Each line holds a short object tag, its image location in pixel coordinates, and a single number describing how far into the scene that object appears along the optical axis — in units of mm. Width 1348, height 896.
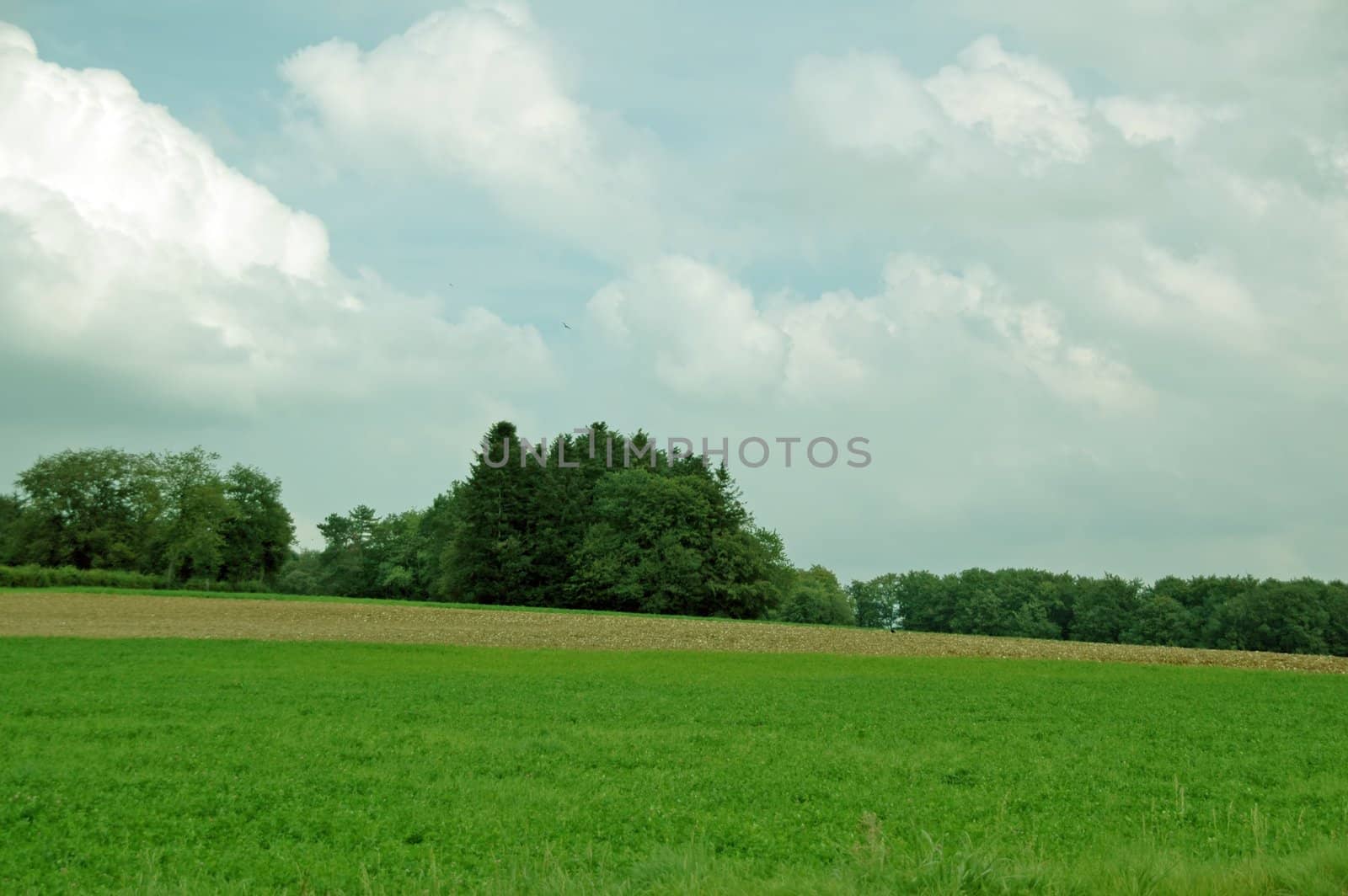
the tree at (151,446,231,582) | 91688
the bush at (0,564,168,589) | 73625
